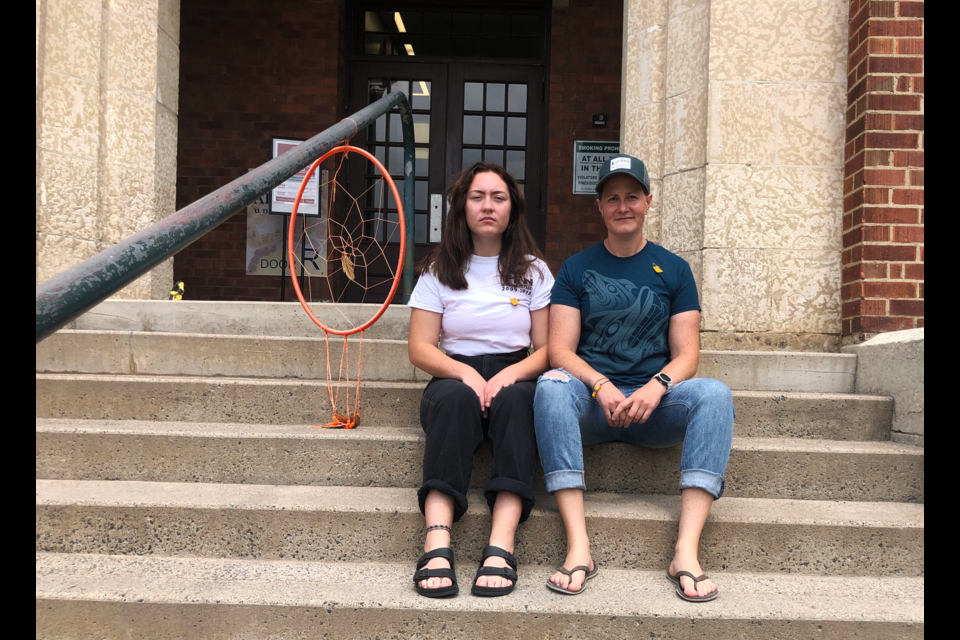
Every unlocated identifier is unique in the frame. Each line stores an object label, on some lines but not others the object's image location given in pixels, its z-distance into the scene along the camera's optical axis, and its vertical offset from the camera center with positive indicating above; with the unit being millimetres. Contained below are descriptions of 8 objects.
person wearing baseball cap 2119 -191
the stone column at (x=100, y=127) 3746 +971
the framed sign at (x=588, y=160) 6754 +1464
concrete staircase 1859 -648
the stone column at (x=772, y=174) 3447 +698
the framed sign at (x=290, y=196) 6195 +990
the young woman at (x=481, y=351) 2117 -134
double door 6805 +1743
